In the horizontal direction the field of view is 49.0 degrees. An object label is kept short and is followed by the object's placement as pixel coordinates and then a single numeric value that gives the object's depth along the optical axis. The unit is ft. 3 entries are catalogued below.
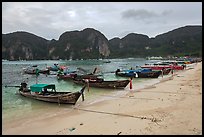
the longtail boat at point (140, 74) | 122.01
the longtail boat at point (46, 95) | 56.44
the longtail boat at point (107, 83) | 81.20
